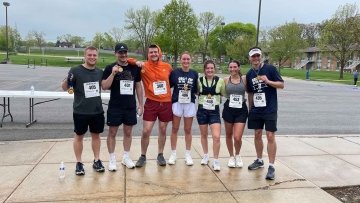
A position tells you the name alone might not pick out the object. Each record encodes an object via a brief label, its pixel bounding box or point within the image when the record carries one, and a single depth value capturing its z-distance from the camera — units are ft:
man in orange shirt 18.08
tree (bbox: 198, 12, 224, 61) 234.38
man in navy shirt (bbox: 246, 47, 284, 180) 17.24
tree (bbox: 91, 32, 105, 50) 325.83
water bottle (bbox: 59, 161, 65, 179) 16.51
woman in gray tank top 18.11
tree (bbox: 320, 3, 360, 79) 141.90
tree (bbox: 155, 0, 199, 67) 138.21
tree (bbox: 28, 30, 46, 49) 345.51
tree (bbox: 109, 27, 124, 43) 275.80
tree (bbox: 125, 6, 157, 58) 204.01
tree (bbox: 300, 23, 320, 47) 311.50
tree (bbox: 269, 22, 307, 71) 165.58
